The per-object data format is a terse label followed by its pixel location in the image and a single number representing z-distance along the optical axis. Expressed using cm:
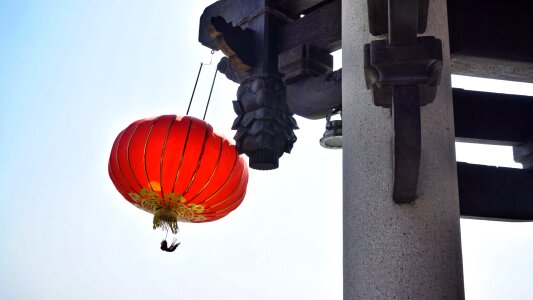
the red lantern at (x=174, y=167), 338
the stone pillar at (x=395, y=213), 175
